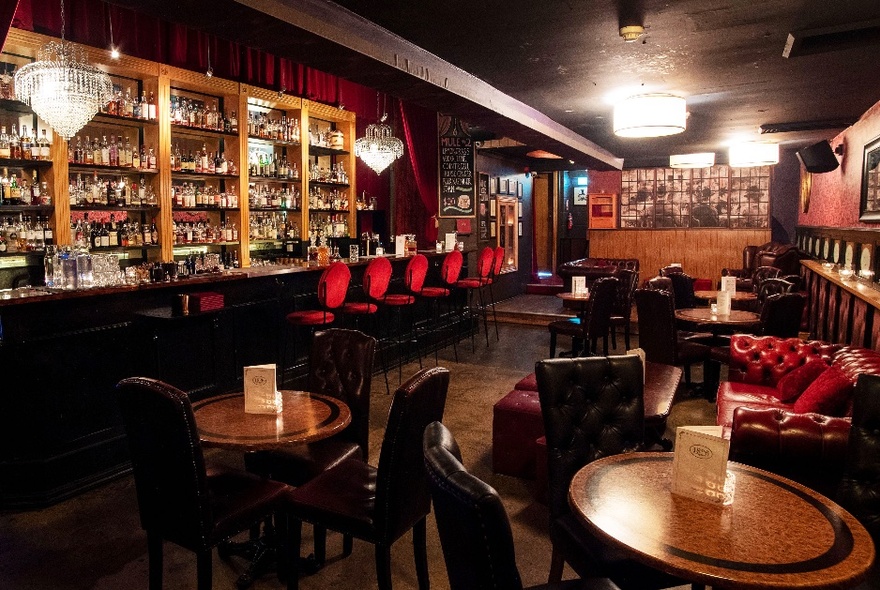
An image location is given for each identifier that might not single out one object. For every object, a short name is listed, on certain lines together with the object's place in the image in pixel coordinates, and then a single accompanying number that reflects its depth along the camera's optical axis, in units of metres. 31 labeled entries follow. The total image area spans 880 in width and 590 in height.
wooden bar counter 3.58
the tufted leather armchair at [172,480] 2.29
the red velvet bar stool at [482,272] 7.85
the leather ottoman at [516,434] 3.83
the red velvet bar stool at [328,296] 5.35
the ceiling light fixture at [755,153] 8.39
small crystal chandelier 7.63
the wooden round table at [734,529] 1.59
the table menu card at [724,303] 5.88
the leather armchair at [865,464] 2.18
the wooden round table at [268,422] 2.54
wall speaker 8.12
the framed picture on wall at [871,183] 6.12
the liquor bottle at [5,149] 4.94
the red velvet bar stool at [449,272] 7.19
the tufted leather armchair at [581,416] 2.53
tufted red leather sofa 4.02
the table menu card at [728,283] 6.33
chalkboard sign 9.18
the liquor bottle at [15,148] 5.00
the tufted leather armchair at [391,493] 2.40
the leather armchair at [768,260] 9.71
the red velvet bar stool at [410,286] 6.46
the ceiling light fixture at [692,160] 9.76
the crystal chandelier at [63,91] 4.37
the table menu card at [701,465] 1.95
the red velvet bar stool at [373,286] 5.85
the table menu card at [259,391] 2.84
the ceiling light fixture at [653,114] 4.86
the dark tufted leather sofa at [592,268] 10.74
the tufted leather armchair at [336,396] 3.11
